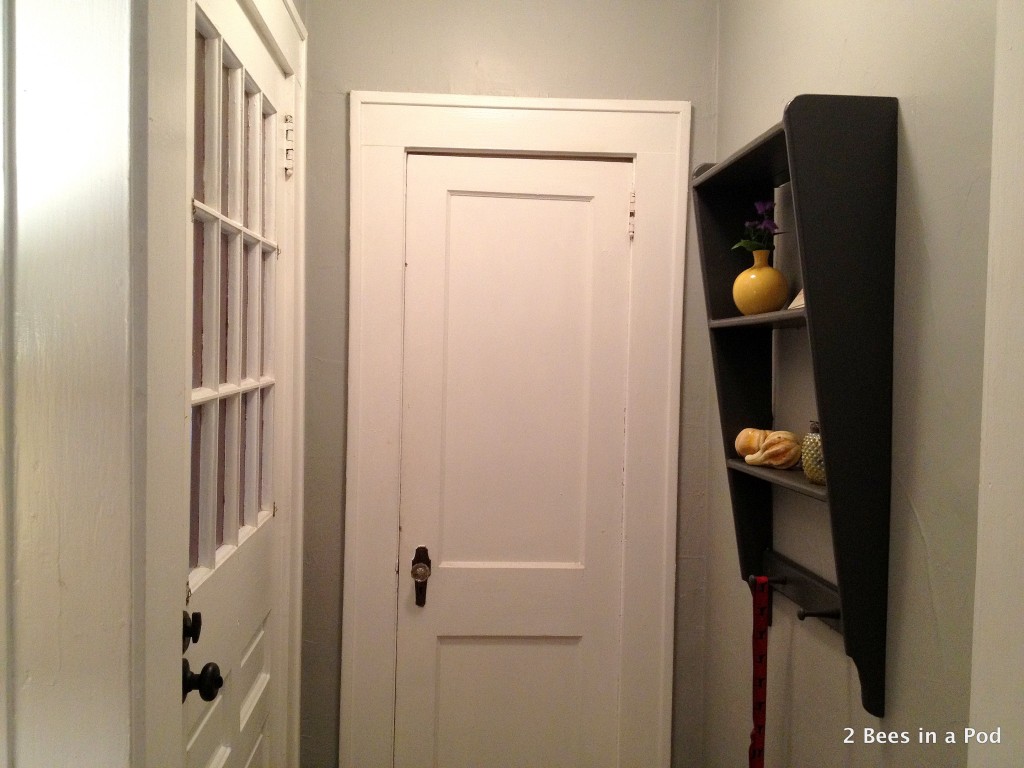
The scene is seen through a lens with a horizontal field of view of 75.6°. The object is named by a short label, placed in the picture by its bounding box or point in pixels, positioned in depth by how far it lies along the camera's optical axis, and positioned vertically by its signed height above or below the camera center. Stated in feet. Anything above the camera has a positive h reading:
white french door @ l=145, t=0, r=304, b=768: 2.30 -0.14
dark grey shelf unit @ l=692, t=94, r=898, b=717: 3.19 +0.24
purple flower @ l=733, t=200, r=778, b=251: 4.05 +0.83
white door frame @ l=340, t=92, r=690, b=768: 5.28 +0.01
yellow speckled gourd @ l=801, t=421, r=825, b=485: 3.51 -0.49
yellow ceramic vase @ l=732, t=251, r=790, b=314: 3.96 +0.46
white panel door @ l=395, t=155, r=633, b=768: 5.37 -0.81
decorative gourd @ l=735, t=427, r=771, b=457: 4.03 -0.47
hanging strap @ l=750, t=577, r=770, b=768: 4.03 -1.89
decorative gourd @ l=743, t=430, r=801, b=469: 3.88 -0.50
